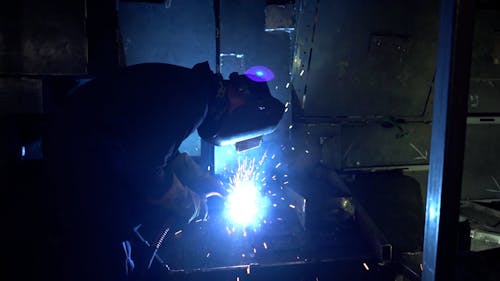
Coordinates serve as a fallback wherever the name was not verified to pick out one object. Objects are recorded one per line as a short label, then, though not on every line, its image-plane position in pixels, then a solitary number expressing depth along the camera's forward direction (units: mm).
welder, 1726
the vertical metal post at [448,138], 1114
